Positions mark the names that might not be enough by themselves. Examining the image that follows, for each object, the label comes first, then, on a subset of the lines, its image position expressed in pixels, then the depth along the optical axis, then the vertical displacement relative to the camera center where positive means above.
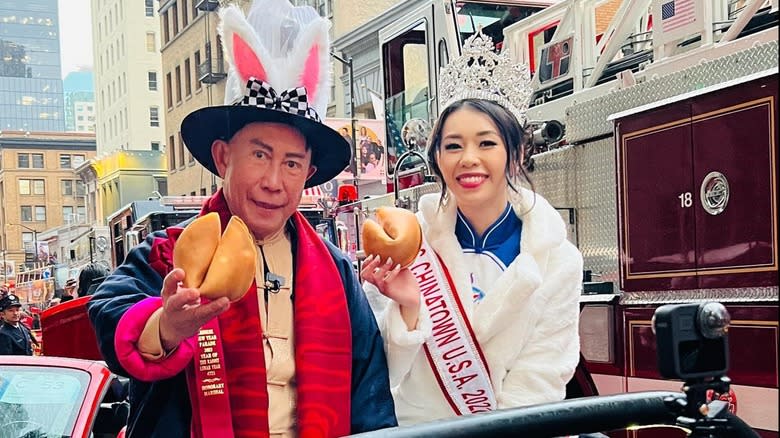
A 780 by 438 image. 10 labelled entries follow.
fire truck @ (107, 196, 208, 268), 12.71 +0.02
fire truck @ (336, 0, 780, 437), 3.52 +0.09
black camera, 1.08 -0.17
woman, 2.46 -0.23
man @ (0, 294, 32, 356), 9.34 -1.11
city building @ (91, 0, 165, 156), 45.56 +8.36
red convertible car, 3.97 -0.80
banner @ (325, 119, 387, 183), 16.30 +1.12
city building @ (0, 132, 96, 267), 78.00 +3.35
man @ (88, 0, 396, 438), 2.09 -0.21
